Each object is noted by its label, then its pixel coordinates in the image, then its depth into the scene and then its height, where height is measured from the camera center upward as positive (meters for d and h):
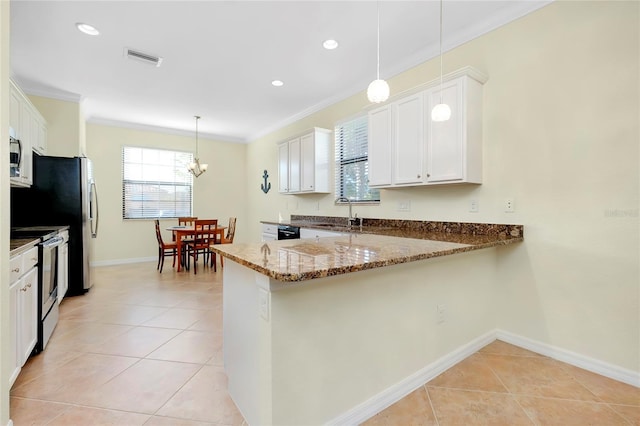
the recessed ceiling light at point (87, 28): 2.68 +1.66
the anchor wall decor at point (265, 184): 6.24 +0.56
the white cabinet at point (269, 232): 4.64 -0.34
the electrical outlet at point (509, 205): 2.47 +0.06
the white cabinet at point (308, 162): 4.40 +0.76
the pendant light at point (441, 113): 1.94 +0.65
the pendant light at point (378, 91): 1.76 +0.72
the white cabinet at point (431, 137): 2.52 +0.70
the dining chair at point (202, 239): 4.88 -0.50
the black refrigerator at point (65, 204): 3.46 +0.06
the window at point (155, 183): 5.90 +0.55
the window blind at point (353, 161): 3.94 +0.70
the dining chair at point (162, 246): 5.09 -0.62
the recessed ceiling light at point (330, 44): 2.91 +1.67
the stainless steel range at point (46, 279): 2.30 -0.59
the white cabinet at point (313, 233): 3.50 -0.27
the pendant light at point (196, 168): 5.74 +0.83
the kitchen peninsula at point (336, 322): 1.31 -0.59
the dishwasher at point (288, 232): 4.09 -0.30
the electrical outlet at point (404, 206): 3.33 +0.07
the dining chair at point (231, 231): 5.60 -0.40
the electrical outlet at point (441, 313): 1.99 -0.68
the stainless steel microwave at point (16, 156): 2.66 +0.47
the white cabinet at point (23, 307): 1.81 -0.66
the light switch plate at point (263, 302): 1.30 -0.41
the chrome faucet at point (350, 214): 3.80 -0.04
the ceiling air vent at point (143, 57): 3.13 +1.66
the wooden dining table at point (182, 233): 4.90 -0.38
